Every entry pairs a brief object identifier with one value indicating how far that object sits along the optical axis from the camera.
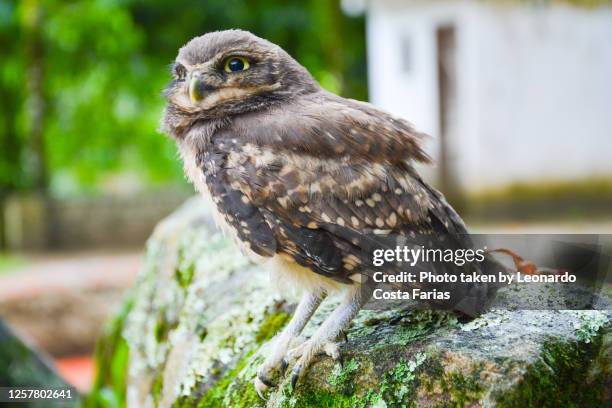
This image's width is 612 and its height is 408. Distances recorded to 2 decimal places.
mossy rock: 0.68
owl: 0.70
